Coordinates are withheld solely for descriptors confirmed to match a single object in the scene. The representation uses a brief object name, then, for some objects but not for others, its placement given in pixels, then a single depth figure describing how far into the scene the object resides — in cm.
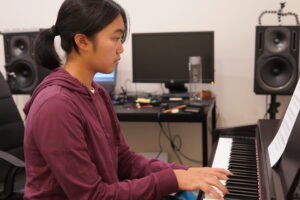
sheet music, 116
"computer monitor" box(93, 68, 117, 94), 294
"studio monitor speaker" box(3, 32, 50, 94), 288
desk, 235
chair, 199
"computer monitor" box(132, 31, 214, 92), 276
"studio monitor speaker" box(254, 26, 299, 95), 250
